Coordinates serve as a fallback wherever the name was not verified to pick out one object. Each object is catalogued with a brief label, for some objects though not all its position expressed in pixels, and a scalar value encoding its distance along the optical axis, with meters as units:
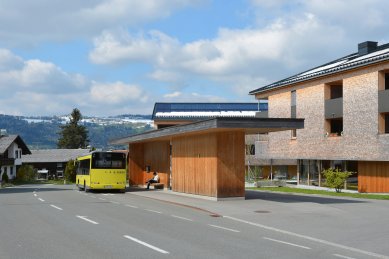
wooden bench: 39.39
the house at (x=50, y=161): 98.94
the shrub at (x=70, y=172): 71.94
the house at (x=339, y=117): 34.25
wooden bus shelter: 24.71
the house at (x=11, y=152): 71.88
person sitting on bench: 39.22
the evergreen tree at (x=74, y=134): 138.88
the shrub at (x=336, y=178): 35.27
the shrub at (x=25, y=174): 73.06
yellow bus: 35.56
